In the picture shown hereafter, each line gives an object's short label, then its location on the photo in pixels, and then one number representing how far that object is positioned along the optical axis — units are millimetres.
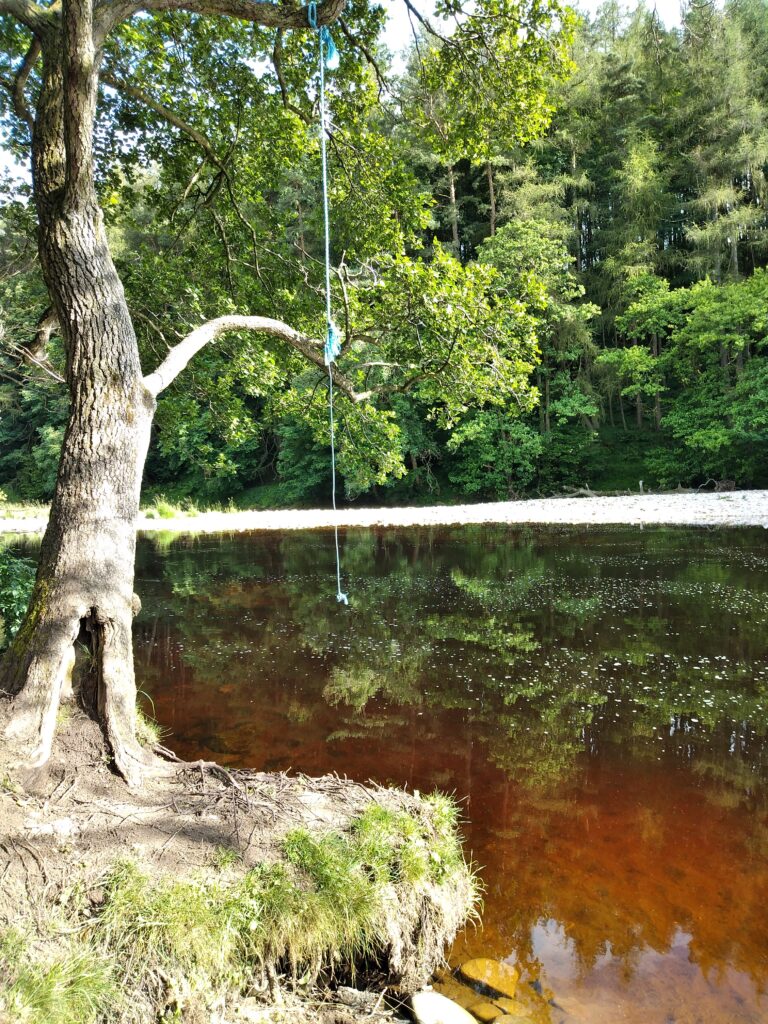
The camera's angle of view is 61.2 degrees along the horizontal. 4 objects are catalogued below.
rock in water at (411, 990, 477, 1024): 2539
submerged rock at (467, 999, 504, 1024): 2590
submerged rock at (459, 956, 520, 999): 2768
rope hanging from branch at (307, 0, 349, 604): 4590
